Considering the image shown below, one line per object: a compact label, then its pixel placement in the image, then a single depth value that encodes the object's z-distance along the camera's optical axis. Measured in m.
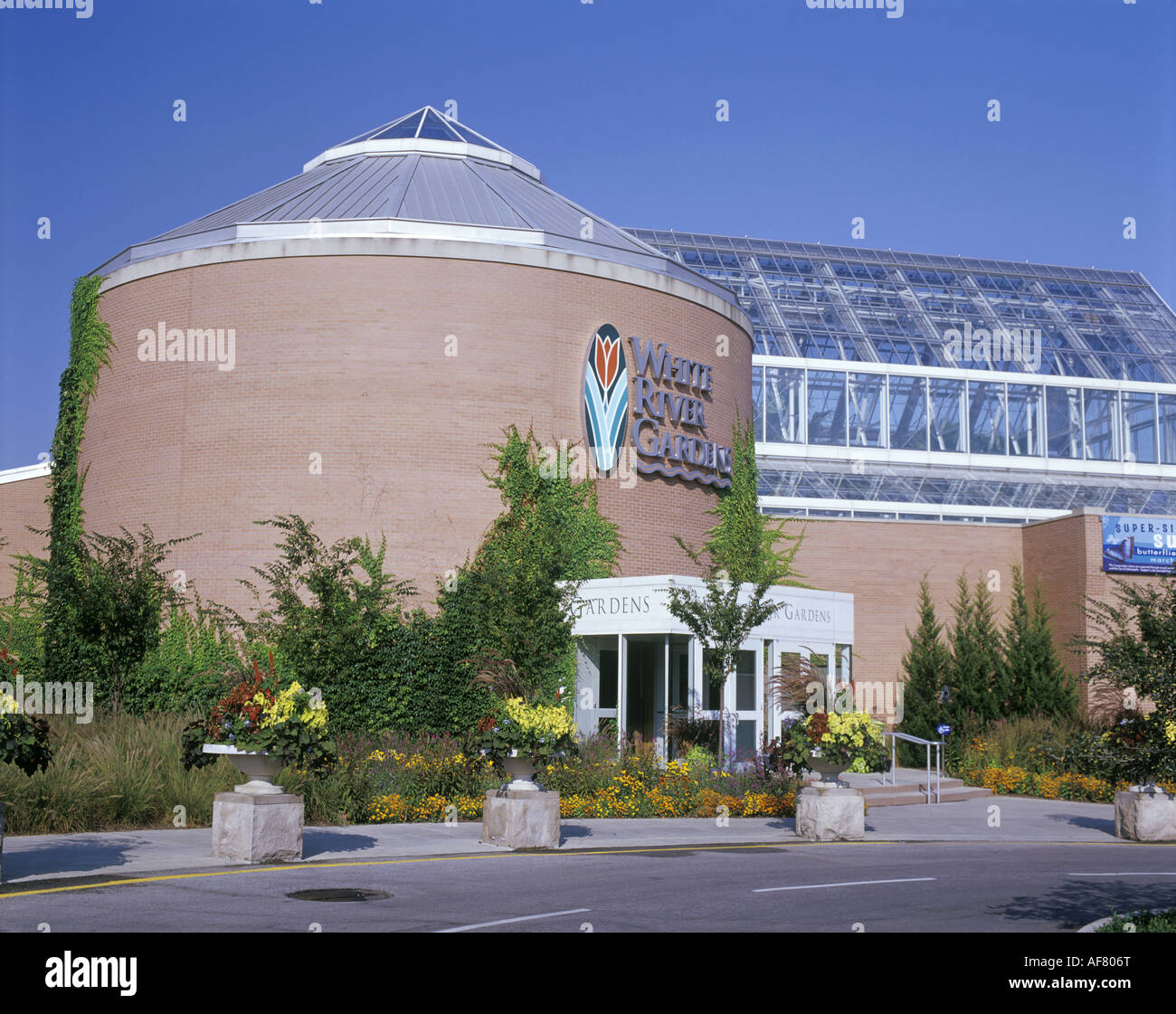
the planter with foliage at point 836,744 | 19.30
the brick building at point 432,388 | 28.59
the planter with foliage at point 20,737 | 13.00
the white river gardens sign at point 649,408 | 30.30
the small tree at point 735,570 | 24.36
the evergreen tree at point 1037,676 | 33.31
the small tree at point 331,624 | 24.83
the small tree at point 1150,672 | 14.41
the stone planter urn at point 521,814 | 17.31
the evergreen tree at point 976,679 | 33.53
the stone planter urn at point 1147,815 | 21.52
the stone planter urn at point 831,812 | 19.55
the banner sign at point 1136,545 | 35.06
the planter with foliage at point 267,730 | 15.17
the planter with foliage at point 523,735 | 17.66
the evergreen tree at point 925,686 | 34.09
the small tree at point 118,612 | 26.78
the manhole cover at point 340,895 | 12.37
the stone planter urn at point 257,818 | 14.88
